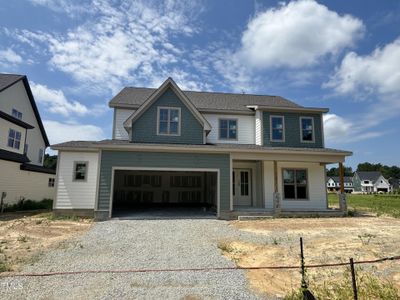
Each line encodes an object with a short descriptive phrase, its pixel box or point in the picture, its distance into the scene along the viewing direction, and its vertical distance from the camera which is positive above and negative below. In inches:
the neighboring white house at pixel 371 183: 3629.4 +133.4
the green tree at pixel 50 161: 2608.3 +262.2
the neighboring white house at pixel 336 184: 3877.0 +115.5
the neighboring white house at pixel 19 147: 664.4 +120.6
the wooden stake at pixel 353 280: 152.8 -52.6
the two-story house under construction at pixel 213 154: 516.4 +72.3
